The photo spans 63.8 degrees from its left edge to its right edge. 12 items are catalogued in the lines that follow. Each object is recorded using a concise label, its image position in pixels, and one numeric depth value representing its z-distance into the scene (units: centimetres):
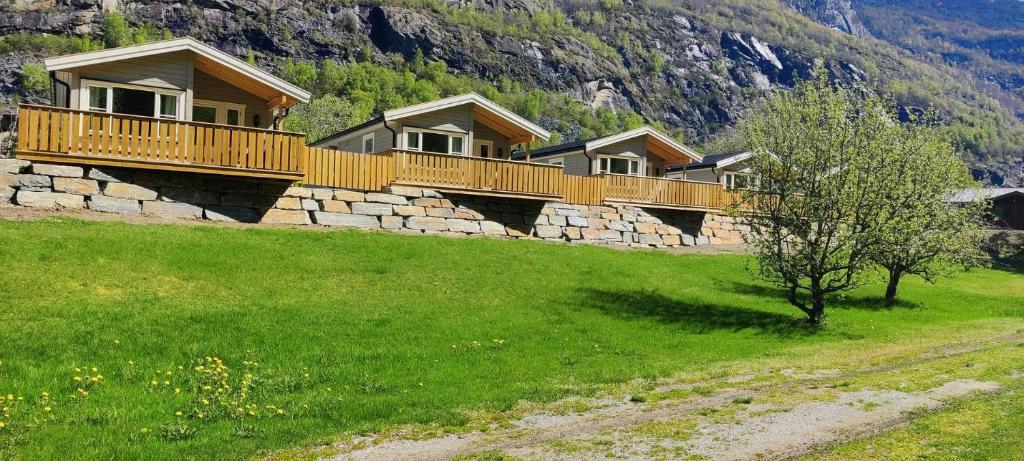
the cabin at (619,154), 3809
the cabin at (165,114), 2100
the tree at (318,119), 6693
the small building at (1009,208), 5784
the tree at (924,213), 2073
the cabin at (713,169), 4250
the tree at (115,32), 12400
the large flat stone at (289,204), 2467
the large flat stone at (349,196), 2578
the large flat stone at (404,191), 2694
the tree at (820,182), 2025
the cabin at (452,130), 3069
